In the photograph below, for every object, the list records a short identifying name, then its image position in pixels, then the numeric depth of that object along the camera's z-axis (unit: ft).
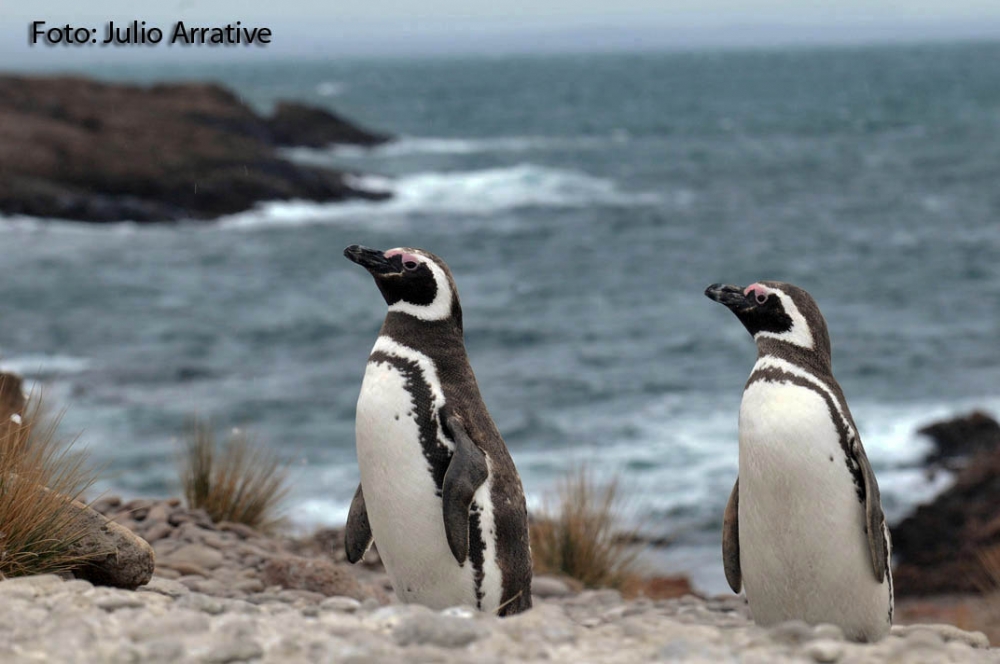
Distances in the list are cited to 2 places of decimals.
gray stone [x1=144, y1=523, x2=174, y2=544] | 47.85
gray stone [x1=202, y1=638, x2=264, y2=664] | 24.48
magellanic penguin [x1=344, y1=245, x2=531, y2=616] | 31.81
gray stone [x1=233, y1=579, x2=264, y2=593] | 43.34
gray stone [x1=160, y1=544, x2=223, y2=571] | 45.47
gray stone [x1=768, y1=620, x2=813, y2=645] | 27.81
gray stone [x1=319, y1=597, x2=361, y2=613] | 33.17
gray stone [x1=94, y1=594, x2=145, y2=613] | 28.84
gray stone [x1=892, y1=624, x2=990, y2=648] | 36.68
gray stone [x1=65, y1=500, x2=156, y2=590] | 34.37
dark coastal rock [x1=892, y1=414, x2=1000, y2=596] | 82.03
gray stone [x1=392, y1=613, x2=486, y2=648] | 25.96
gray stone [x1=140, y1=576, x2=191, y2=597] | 36.19
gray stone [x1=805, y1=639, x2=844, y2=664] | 26.12
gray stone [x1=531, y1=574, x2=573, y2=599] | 50.19
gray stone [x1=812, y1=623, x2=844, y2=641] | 28.12
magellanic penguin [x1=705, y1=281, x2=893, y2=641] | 31.14
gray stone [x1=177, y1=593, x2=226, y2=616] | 29.73
